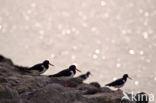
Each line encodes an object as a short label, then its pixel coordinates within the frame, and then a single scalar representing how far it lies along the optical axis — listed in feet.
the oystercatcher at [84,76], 136.44
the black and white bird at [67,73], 125.06
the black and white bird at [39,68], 128.18
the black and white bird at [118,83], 132.02
